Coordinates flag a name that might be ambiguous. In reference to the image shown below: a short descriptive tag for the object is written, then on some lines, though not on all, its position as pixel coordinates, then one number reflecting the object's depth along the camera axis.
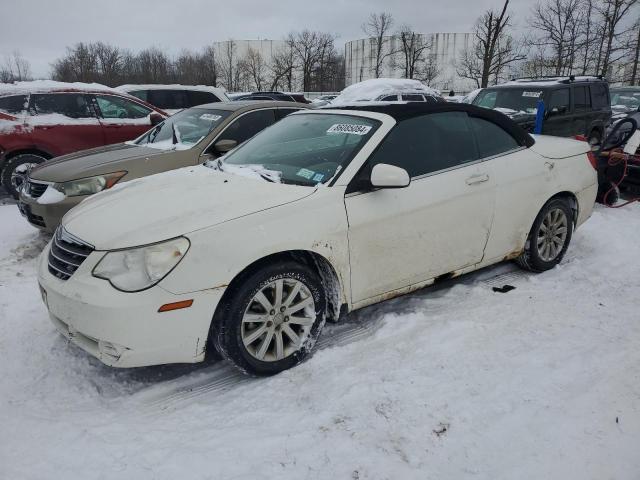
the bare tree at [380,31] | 56.19
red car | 7.34
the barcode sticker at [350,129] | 3.45
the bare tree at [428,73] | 55.97
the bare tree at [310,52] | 55.12
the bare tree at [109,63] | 56.84
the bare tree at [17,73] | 64.44
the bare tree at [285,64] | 56.66
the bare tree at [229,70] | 64.31
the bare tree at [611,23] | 26.17
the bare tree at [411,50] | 53.62
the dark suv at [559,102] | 9.95
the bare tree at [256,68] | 60.61
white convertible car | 2.56
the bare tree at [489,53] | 26.70
